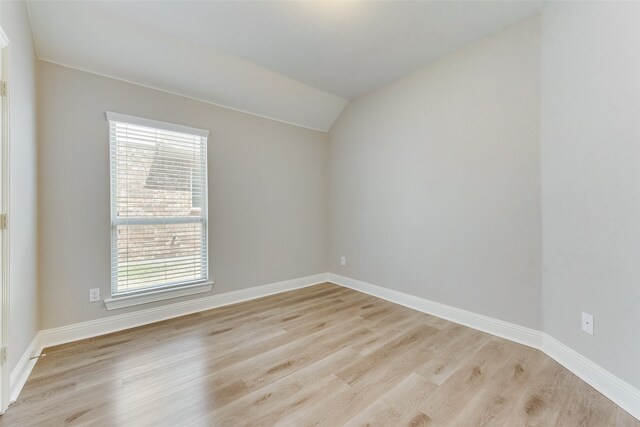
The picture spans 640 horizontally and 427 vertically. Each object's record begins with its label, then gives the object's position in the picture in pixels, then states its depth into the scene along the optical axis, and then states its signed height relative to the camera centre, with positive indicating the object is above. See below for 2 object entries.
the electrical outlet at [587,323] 1.80 -0.76
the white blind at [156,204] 2.57 +0.09
